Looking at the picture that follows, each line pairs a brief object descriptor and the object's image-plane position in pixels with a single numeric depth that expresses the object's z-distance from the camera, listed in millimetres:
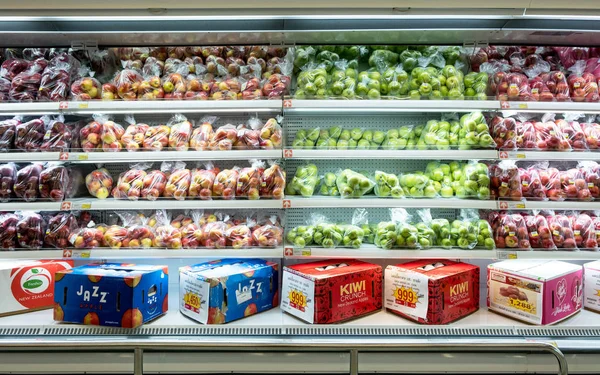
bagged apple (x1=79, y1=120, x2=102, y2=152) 2469
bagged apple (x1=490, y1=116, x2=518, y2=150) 2430
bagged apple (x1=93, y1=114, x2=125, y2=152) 2447
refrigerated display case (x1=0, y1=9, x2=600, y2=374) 2127
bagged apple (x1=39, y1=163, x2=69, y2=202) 2400
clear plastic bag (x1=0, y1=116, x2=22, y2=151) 2441
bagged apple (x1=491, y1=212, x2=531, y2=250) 2402
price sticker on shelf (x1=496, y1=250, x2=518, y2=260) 2355
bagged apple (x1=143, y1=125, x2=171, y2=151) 2439
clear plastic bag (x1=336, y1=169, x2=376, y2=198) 2424
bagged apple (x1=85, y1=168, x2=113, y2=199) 2502
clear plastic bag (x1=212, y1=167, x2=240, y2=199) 2407
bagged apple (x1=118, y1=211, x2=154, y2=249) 2393
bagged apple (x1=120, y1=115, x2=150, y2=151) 2445
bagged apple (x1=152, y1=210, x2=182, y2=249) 2379
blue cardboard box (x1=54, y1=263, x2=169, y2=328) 2111
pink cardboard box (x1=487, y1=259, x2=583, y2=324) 2174
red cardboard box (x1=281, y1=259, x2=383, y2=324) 2146
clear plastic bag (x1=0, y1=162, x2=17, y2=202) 2402
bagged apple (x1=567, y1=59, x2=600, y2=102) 2471
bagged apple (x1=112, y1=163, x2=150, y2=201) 2438
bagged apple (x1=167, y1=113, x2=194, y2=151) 2451
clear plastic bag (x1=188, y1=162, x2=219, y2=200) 2416
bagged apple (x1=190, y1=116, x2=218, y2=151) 2441
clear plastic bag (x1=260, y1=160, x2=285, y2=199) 2404
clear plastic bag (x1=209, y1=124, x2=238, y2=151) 2416
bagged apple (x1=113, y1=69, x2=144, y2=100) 2496
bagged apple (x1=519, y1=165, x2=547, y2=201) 2461
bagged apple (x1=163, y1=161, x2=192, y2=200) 2420
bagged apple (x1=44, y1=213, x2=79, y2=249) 2391
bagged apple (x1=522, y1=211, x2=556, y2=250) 2420
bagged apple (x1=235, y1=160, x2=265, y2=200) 2393
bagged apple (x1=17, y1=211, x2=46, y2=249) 2389
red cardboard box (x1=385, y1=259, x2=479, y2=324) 2156
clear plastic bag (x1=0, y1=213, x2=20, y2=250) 2375
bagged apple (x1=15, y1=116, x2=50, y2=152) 2439
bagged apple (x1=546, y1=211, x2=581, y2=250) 2416
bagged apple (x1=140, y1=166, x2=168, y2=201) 2420
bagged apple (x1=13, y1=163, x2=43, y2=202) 2389
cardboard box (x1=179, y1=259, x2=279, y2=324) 2168
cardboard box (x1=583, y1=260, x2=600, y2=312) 2447
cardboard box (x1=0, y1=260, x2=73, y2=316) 2338
